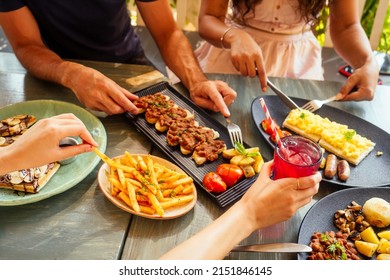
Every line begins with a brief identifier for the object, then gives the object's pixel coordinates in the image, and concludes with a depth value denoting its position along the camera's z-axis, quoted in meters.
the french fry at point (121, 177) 1.34
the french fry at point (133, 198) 1.29
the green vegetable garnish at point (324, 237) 1.24
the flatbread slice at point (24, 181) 1.31
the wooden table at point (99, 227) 1.19
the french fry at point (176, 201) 1.32
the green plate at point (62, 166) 1.29
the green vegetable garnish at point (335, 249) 1.21
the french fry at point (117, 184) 1.33
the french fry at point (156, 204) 1.28
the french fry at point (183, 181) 1.38
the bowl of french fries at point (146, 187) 1.30
